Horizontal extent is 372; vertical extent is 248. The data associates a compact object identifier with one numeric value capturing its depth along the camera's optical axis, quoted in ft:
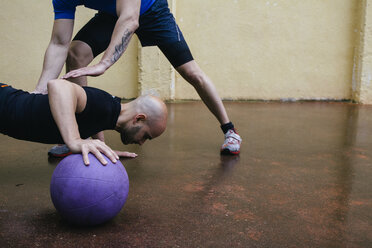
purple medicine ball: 5.57
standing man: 9.43
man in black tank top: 6.28
